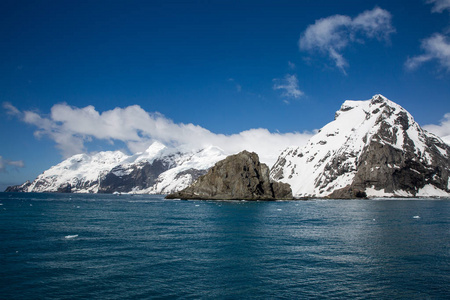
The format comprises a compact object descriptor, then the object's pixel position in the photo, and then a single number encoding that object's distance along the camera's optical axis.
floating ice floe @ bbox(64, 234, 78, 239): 45.05
